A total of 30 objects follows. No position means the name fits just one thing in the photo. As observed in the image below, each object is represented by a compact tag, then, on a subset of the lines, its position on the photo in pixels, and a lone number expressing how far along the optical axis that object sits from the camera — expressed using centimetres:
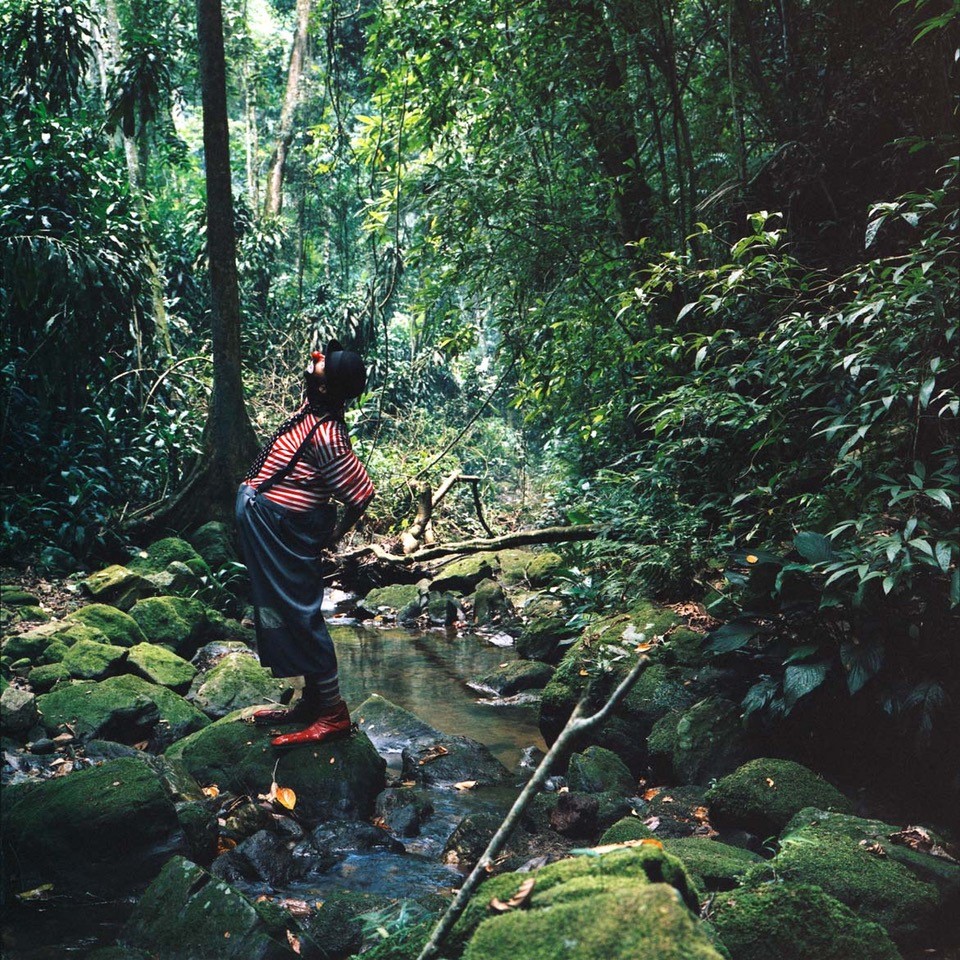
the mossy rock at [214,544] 912
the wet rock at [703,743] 450
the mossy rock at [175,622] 698
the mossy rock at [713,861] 298
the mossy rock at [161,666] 587
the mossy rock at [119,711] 484
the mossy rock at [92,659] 545
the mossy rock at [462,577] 1114
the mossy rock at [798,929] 236
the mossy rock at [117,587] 721
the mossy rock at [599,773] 468
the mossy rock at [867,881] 289
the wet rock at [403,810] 434
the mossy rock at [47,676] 521
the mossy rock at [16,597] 627
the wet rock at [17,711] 452
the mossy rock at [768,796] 375
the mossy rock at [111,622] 628
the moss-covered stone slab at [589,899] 153
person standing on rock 432
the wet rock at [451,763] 507
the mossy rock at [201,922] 280
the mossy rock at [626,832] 345
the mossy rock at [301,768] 437
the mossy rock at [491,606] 999
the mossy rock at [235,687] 583
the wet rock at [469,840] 393
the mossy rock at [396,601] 1035
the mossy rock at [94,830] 338
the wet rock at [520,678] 709
